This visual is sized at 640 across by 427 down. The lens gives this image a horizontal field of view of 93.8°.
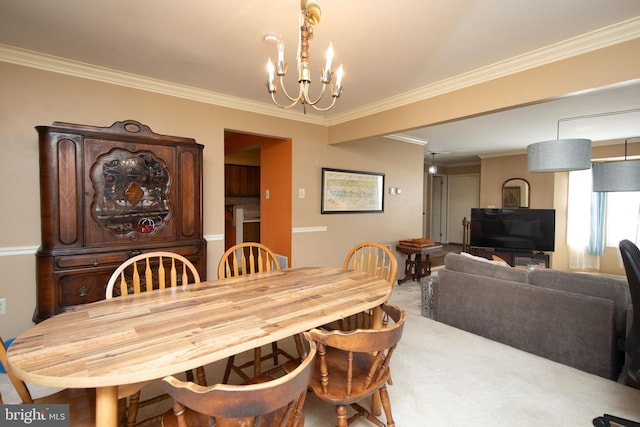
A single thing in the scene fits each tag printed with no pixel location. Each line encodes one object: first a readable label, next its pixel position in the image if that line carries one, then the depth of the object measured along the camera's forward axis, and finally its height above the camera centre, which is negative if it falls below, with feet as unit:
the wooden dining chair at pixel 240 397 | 2.65 -1.75
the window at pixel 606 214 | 17.02 -0.46
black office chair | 4.93 -1.78
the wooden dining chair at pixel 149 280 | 4.81 -1.87
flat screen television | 17.28 -1.42
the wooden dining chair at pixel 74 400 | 3.43 -2.52
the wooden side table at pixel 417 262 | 15.44 -3.05
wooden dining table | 3.05 -1.63
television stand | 17.18 -3.09
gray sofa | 6.90 -2.74
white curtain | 18.31 -0.97
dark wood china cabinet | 7.22 +0.01
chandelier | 4.73 +2.49
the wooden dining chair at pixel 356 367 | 3.69 -2.54
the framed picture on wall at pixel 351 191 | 13.76 +0.66
